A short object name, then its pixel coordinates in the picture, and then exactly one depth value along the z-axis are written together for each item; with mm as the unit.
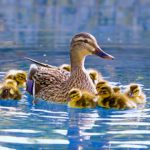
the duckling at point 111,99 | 11650
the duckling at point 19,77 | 14079
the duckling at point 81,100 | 11716
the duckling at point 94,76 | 14013
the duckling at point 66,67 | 14638
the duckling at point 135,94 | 12102
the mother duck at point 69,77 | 12699
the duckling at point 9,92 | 12489
